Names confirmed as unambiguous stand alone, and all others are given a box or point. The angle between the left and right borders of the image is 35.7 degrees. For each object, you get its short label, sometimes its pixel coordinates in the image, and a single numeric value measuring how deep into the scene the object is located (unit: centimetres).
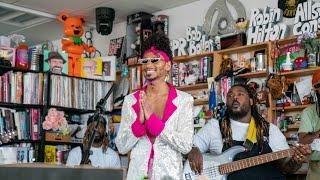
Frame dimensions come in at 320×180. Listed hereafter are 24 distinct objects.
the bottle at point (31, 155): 471
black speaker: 538
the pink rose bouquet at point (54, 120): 475
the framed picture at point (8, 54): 465
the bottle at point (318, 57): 390
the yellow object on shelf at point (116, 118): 539
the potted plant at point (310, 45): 392
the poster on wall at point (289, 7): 428
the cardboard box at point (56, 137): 482
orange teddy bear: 524
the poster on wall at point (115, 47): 575
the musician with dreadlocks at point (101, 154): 446
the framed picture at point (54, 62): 492
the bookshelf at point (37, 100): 462
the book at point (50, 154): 482
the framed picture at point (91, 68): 530
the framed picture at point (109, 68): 543
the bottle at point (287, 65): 408
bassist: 326
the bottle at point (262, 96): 418
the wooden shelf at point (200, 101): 470
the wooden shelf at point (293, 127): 400
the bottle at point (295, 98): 405
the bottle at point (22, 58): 475
